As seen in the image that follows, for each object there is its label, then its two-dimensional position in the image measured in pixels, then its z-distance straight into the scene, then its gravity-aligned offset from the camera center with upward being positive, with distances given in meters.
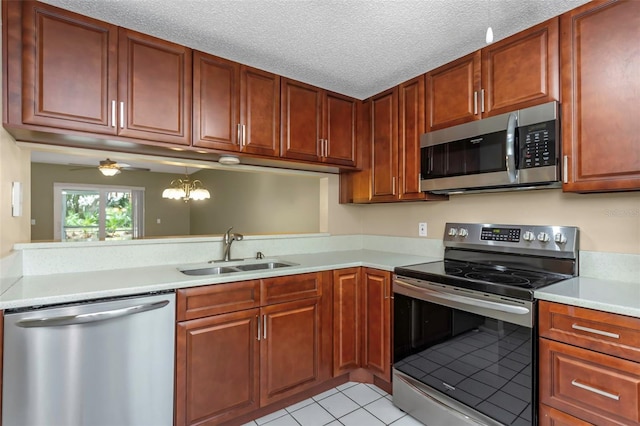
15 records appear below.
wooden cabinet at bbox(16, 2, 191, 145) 1.54 +0.72
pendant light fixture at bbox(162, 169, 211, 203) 5.43 +0.37
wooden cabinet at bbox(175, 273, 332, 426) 1.67 -0.76
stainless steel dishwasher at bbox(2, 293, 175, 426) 1.29 -0.66
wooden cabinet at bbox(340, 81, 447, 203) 2.36 +0.54
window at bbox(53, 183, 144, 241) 6.91 +0.06
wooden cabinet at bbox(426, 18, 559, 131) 1.69 +0.81
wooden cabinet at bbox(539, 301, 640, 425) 1.21 -0.62
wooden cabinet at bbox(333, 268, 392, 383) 2.19 -0.76
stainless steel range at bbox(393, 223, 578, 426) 1.48 -0.58
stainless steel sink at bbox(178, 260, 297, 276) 2.14 -0.38
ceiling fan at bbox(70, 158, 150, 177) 3.72 +0.56
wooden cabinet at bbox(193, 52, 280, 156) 1.98 +0.71
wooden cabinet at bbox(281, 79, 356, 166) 2.34 +0.70
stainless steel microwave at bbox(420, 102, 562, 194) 1.69 +0.36
